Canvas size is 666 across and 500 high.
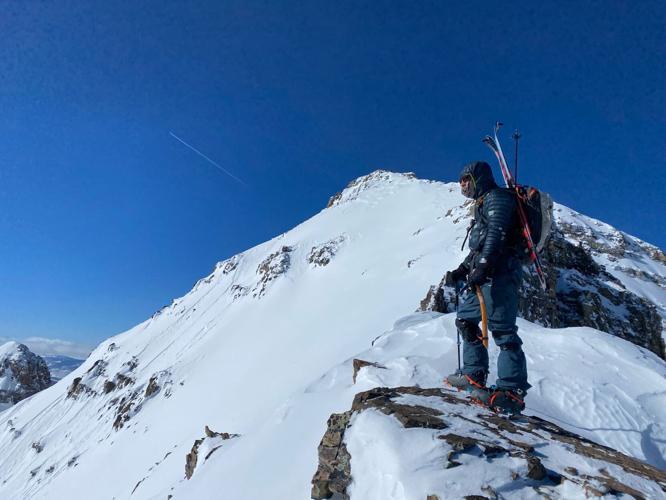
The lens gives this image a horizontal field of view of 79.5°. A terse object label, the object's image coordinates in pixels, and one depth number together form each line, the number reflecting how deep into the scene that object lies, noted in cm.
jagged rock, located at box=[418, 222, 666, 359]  1667
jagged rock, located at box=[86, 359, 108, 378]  5264
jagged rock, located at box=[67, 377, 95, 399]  5121
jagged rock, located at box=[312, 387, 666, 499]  331
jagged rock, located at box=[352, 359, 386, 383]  721
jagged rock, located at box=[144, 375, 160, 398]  3731
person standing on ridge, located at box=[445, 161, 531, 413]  495
